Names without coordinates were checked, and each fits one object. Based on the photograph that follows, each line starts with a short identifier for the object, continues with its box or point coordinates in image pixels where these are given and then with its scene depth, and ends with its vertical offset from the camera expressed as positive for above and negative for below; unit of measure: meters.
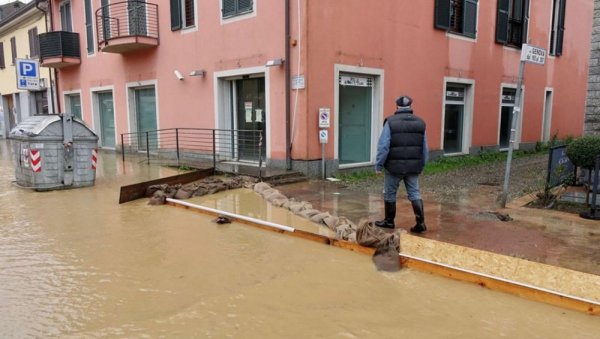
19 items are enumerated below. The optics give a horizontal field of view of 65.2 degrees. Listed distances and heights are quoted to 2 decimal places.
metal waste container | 8.80 -0.83
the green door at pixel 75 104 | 18.22 +0.19
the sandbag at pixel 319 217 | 6.32 -1.47
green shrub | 6.59 -0.60
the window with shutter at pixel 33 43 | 20.92 +2.94
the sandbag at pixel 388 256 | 4.65 -1.49
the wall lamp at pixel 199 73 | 11.92 +0.90
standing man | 5.66 -0.51
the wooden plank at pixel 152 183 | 8.01 -1.38
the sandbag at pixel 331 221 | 6.00 -1.45
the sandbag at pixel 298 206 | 6.94 -1.46
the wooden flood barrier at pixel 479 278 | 3.73 -1.52
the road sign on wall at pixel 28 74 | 14.52 +1.08
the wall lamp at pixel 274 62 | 9.85 +0.97
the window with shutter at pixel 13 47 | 23.03 +3.02
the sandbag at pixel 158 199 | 7.80 -1.50
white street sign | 6.61 +0.77
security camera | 12.69 +0.91
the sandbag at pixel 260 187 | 8.45 -1.42
